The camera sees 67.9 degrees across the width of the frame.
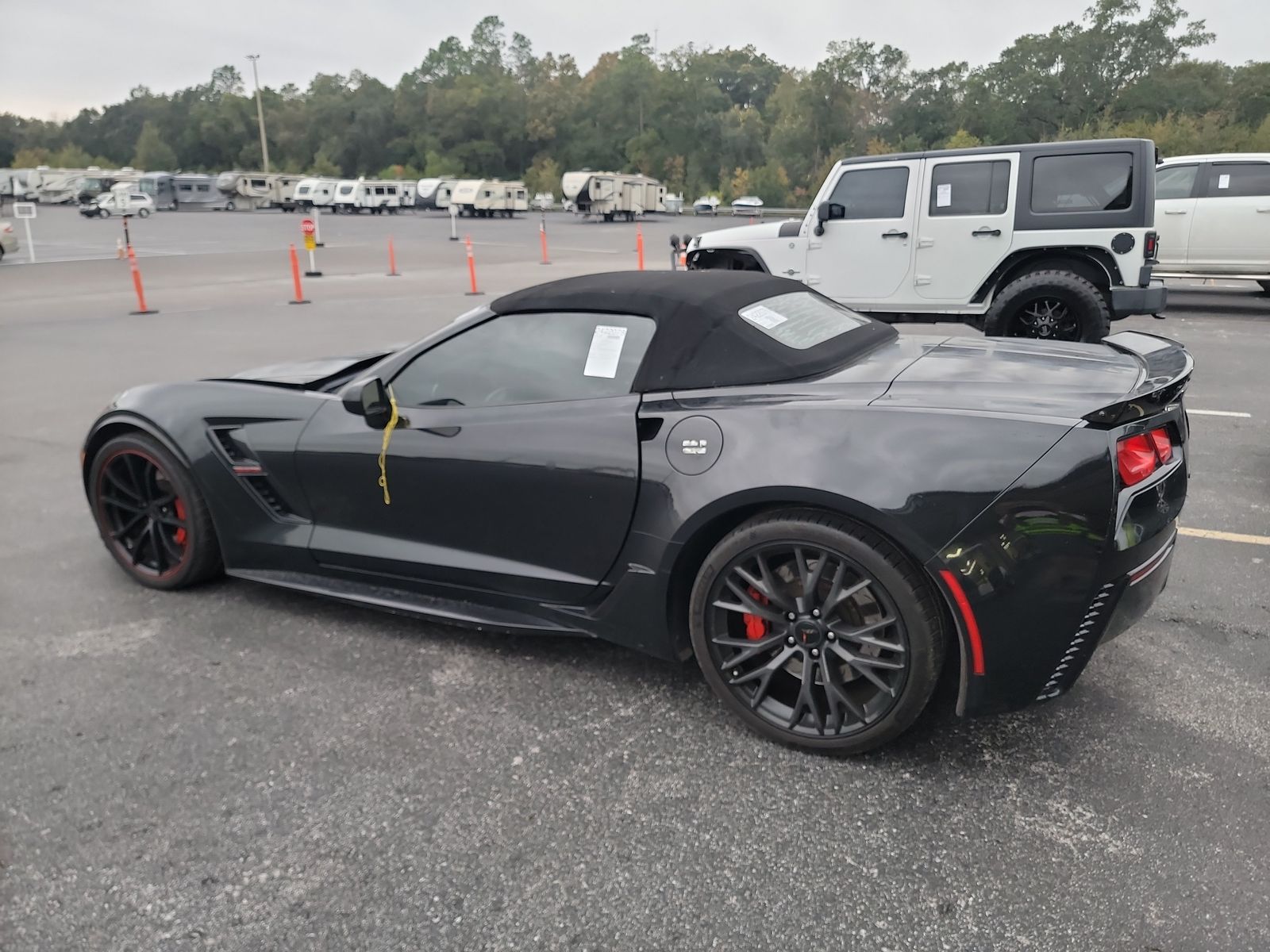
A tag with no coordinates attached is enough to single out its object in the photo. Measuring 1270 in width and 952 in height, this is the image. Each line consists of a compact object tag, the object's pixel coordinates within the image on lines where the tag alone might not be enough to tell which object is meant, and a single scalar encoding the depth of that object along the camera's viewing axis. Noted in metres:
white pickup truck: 12.27
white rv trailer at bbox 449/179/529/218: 59.62
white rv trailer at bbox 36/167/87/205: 76.38
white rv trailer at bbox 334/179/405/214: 64.75
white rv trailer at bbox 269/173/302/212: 70.31
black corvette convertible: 2.50
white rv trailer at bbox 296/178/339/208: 66.56
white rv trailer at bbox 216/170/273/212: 71.81
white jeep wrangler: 8.65
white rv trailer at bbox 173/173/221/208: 70.88
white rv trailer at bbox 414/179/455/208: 68.19
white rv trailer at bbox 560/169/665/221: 53.44
